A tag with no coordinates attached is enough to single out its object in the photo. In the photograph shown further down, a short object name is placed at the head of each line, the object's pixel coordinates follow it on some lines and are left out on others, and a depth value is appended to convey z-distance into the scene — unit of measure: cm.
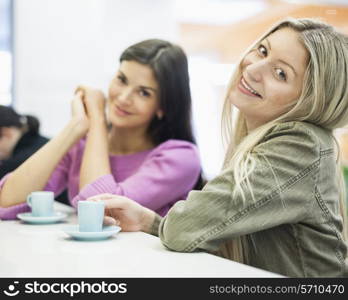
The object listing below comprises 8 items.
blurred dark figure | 328
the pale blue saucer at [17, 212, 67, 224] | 269
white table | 221
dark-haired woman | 284
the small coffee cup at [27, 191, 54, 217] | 275
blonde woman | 235
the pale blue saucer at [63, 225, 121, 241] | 246
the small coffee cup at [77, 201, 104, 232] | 249
